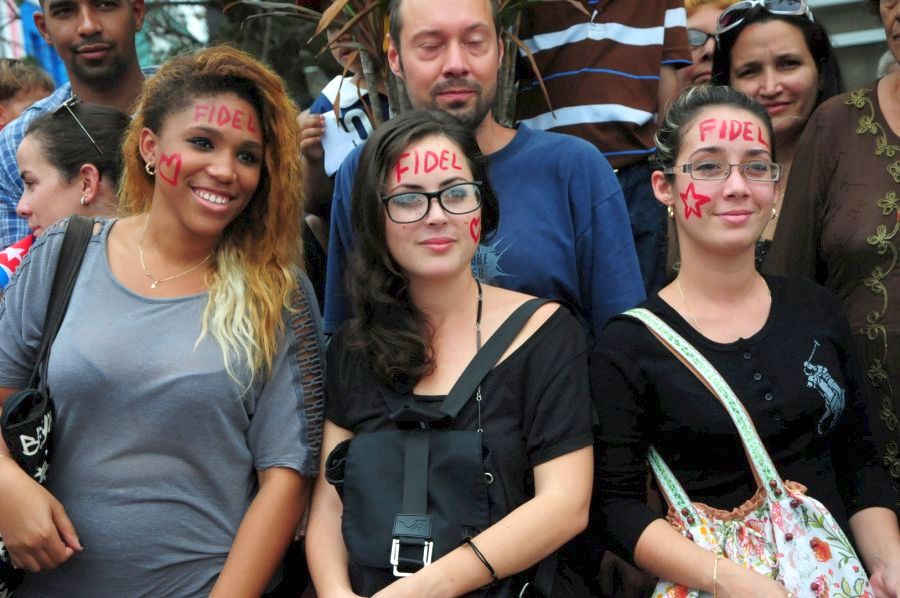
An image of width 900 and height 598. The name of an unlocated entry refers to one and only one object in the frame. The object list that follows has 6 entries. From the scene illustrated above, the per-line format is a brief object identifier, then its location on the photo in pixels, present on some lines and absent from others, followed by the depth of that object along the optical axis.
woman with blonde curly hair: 2.87
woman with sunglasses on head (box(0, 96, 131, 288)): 3.78
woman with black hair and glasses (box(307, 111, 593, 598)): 2.62
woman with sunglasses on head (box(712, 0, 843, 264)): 3.91
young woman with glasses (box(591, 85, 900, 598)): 2.70
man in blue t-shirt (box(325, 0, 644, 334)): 3.23
